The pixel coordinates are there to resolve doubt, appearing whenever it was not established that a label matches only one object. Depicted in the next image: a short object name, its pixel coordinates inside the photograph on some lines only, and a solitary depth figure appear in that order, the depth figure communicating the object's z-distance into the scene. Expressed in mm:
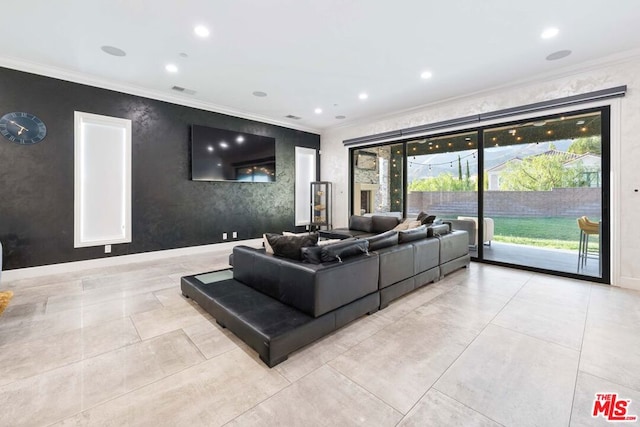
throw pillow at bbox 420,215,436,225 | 4469
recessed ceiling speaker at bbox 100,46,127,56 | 3445
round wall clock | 3785
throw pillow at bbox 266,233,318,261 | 2537
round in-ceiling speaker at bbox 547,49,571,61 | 3461
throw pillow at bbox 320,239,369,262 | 2467
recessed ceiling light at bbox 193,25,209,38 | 3012
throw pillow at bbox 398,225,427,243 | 3376
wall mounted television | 5459
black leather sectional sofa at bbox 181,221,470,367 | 2119
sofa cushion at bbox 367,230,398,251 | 2980
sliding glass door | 3988
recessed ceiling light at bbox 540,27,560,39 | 3018
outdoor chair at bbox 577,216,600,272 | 3988
